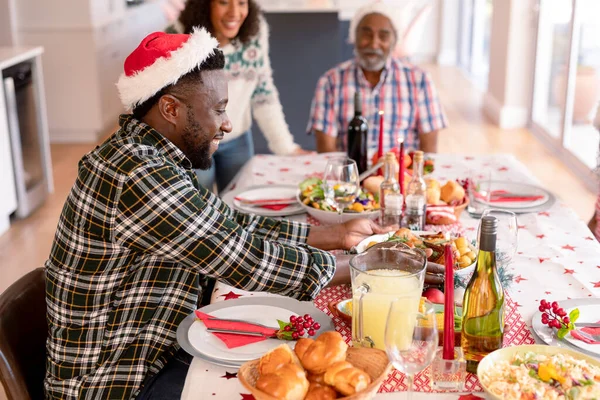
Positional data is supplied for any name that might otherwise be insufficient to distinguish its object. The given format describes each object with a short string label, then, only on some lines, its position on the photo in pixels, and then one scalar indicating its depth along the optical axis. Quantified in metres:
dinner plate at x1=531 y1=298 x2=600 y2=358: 1.28
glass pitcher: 1.24
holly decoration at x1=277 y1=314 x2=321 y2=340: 1.31
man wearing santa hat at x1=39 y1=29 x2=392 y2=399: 1.42
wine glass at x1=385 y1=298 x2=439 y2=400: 1.03
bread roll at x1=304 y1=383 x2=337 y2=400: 1.05
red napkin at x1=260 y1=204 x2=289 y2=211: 2.14
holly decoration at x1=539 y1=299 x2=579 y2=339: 1.31
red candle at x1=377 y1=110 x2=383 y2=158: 2.25
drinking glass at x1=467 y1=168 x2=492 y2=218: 2.08
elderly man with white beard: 3.11
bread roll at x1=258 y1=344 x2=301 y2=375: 1.08
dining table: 1.21
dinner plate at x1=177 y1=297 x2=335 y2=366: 1.28
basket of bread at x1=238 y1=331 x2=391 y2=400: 1.04
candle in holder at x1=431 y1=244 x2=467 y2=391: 1.15
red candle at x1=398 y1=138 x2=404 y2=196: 2.02
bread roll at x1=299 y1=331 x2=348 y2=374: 1.09
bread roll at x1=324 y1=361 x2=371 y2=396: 1.04
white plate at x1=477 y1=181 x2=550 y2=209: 2.11
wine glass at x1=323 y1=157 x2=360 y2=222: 1.93
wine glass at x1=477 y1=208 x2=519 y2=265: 1.52
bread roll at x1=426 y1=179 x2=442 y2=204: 2.04
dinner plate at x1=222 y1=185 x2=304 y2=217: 2.11
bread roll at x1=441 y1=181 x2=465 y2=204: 2.09
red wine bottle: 2.42
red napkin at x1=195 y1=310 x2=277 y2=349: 1.32
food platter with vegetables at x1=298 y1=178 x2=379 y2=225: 2.00
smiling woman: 2.99
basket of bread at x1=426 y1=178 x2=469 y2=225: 1.98
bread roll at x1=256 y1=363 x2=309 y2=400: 1.03
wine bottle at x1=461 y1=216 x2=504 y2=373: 1.25
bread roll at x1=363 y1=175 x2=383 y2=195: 2.21
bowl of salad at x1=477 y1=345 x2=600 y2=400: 1.08
